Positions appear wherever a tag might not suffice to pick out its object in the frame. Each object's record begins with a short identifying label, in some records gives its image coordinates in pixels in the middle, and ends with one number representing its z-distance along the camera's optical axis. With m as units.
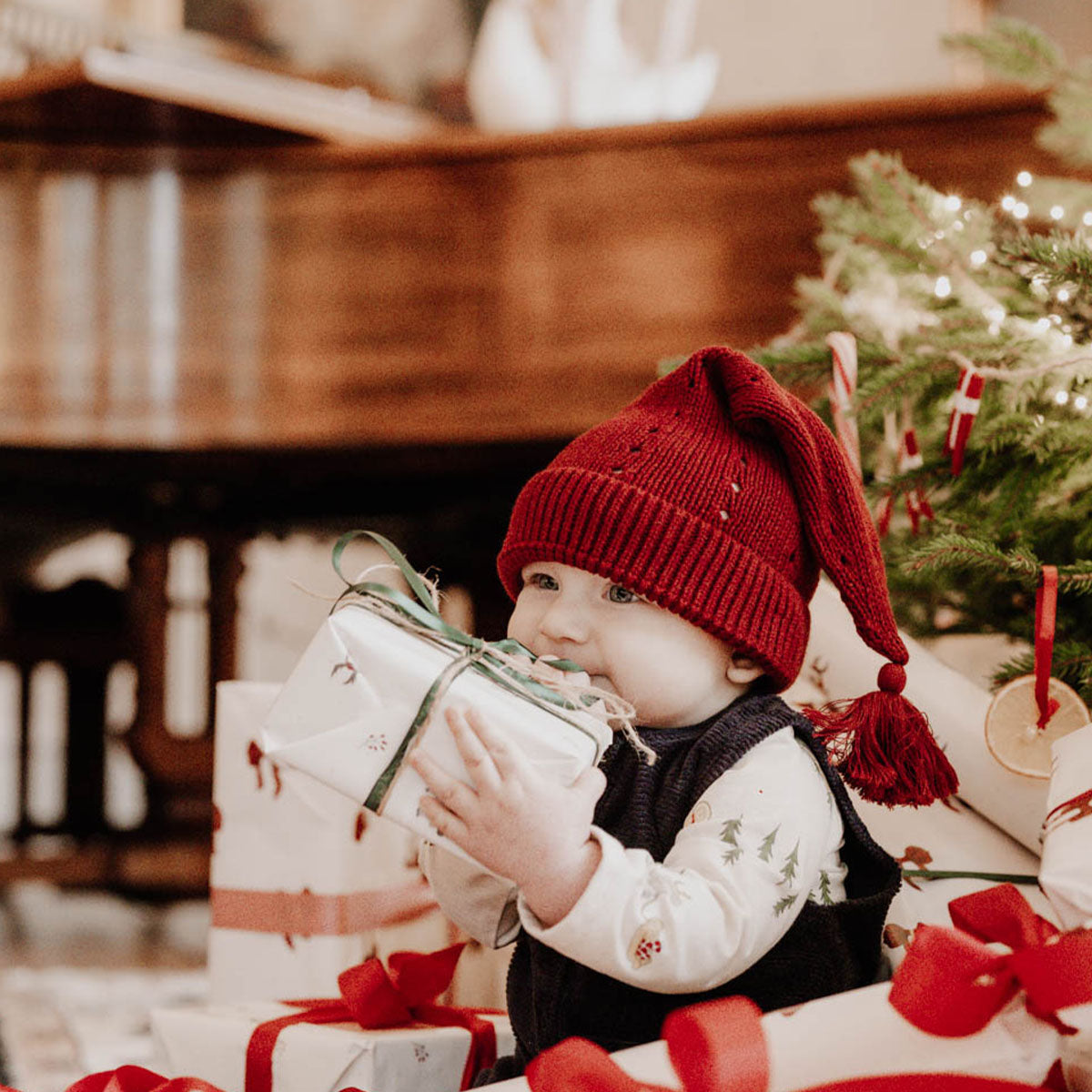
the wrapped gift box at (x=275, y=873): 1.82
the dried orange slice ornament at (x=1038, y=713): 1.59
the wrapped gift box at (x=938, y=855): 1.58
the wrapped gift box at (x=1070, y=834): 1.39
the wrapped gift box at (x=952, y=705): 1.62
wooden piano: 2.87
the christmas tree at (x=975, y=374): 1.69
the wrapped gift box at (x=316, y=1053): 1.58
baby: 1.49
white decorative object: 3.84
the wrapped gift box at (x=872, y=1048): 1.36
